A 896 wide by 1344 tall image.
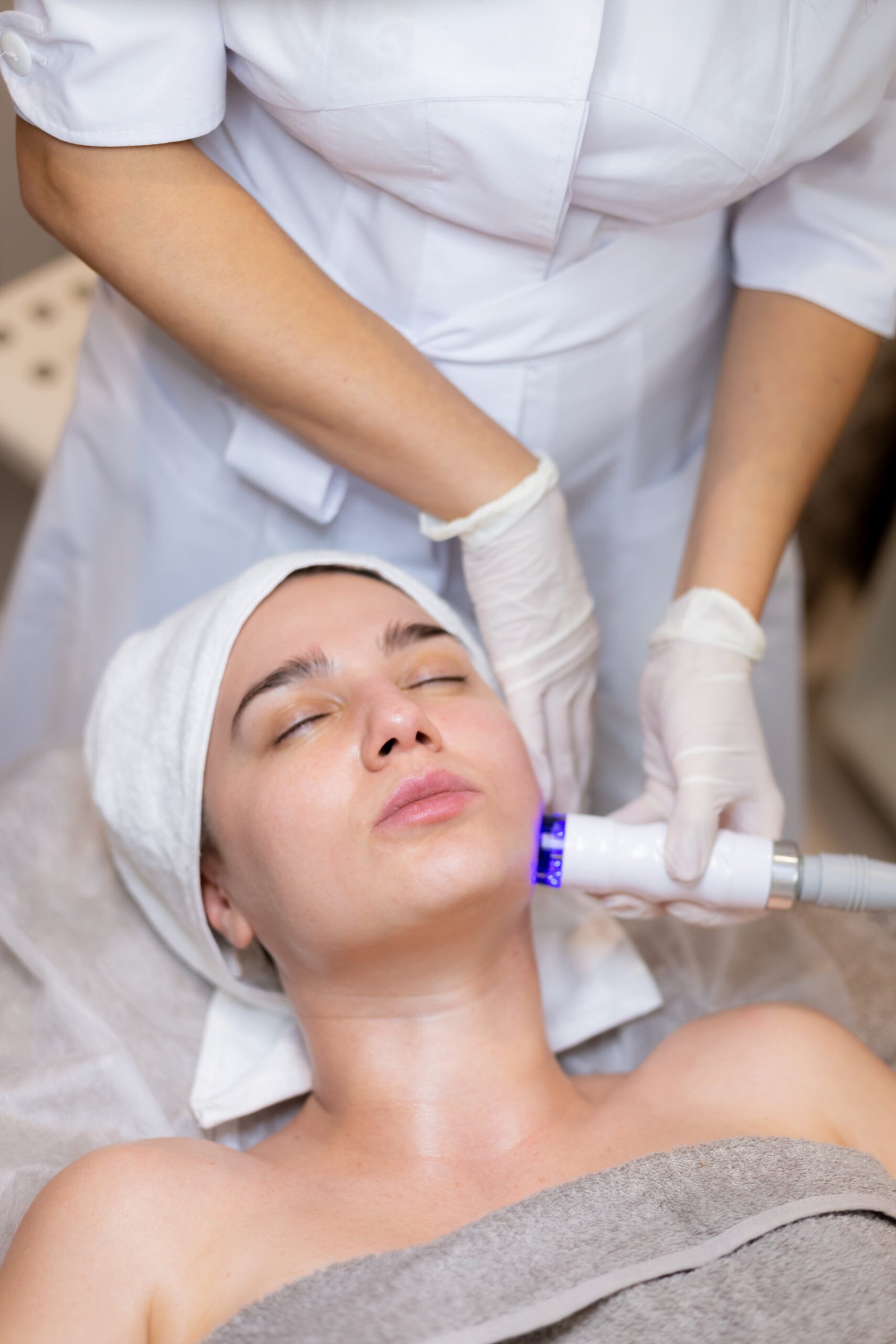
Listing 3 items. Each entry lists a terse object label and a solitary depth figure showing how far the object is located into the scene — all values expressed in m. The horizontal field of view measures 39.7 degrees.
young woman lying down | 1.06
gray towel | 1.01
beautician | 1.12
